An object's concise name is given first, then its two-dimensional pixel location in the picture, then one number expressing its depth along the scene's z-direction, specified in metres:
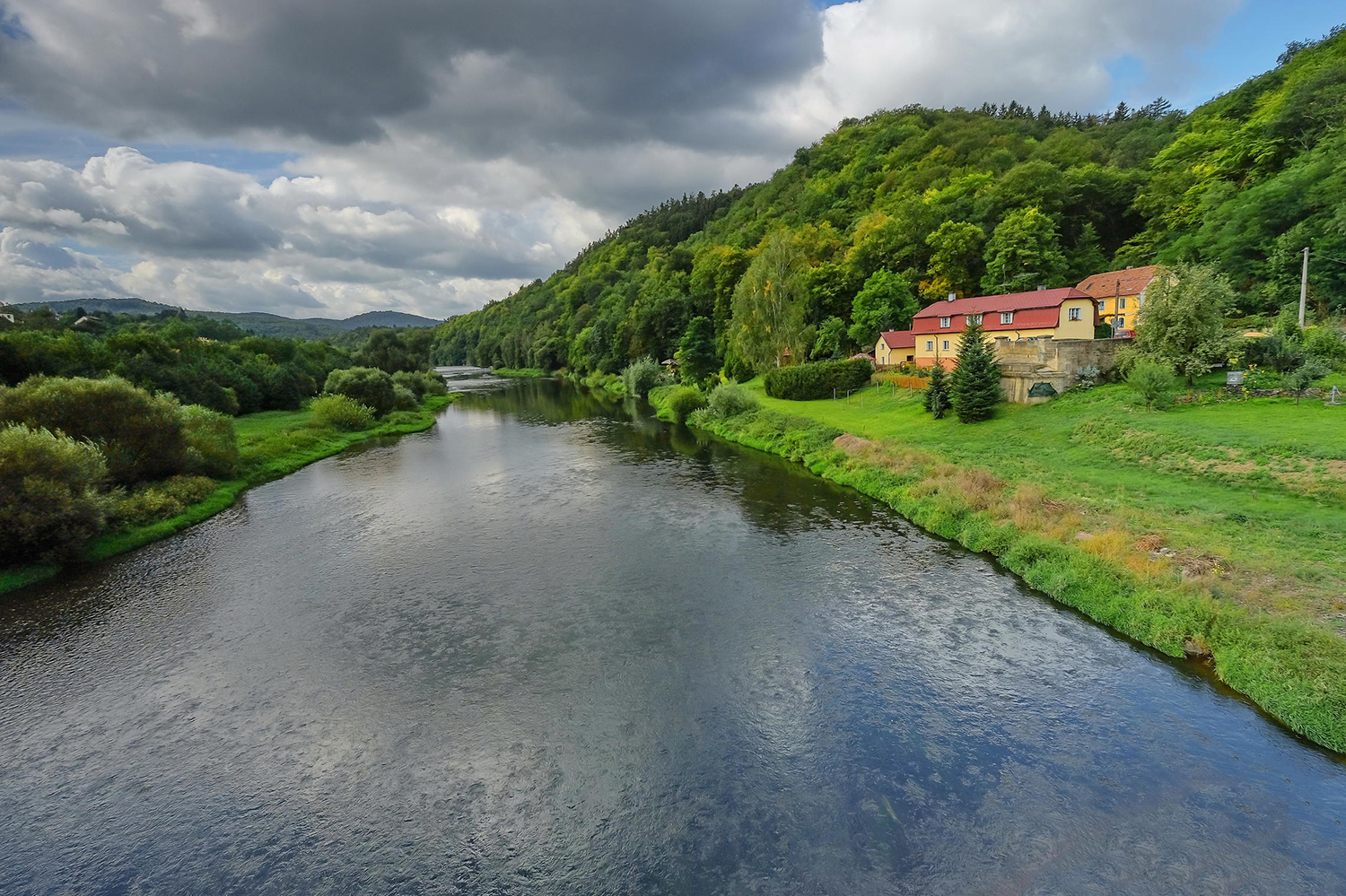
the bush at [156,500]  24.80
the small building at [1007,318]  45.12
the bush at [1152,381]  27.64
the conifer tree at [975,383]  33.25
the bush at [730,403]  48.12
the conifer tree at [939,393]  35.59
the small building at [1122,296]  47.19
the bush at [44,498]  19.27
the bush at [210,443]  32.16
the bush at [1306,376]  25.19
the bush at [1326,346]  28.23
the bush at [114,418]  25.17
